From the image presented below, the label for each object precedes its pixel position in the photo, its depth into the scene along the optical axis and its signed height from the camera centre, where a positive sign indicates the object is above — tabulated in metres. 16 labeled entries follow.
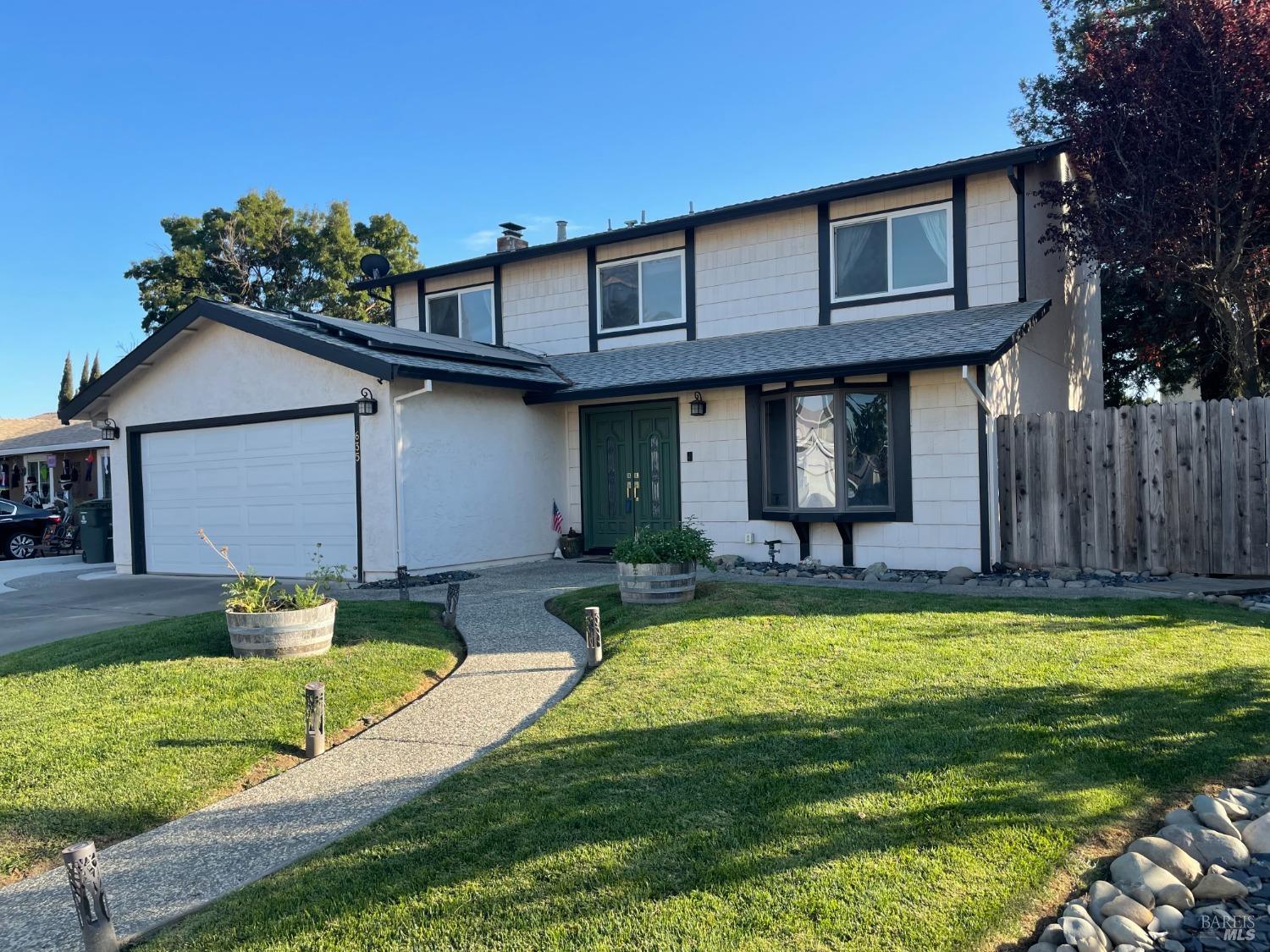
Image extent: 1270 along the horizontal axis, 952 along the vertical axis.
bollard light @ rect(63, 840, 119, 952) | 3.16 -1.47
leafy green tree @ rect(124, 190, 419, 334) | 34.88 +8.90
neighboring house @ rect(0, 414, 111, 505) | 29.53 +0.74
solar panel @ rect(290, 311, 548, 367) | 12.87 +2.03
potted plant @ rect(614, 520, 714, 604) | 8.86 -0.96
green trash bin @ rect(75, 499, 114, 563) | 17.73 -0.99
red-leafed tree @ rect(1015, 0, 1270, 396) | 11.74 +4.24
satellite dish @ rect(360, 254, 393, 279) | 18.41 +4.31
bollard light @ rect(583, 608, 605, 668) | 7.18 -1.38
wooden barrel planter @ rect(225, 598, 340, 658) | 7.16 -1.24
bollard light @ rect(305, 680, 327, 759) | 5.50 -1.47
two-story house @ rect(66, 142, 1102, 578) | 11.83 +1.09
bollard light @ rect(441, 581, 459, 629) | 9.02 -1.35
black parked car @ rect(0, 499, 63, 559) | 20.75 -1.03
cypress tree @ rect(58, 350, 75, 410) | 56.56 +6.31
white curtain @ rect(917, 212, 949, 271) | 12.64 +3.27
